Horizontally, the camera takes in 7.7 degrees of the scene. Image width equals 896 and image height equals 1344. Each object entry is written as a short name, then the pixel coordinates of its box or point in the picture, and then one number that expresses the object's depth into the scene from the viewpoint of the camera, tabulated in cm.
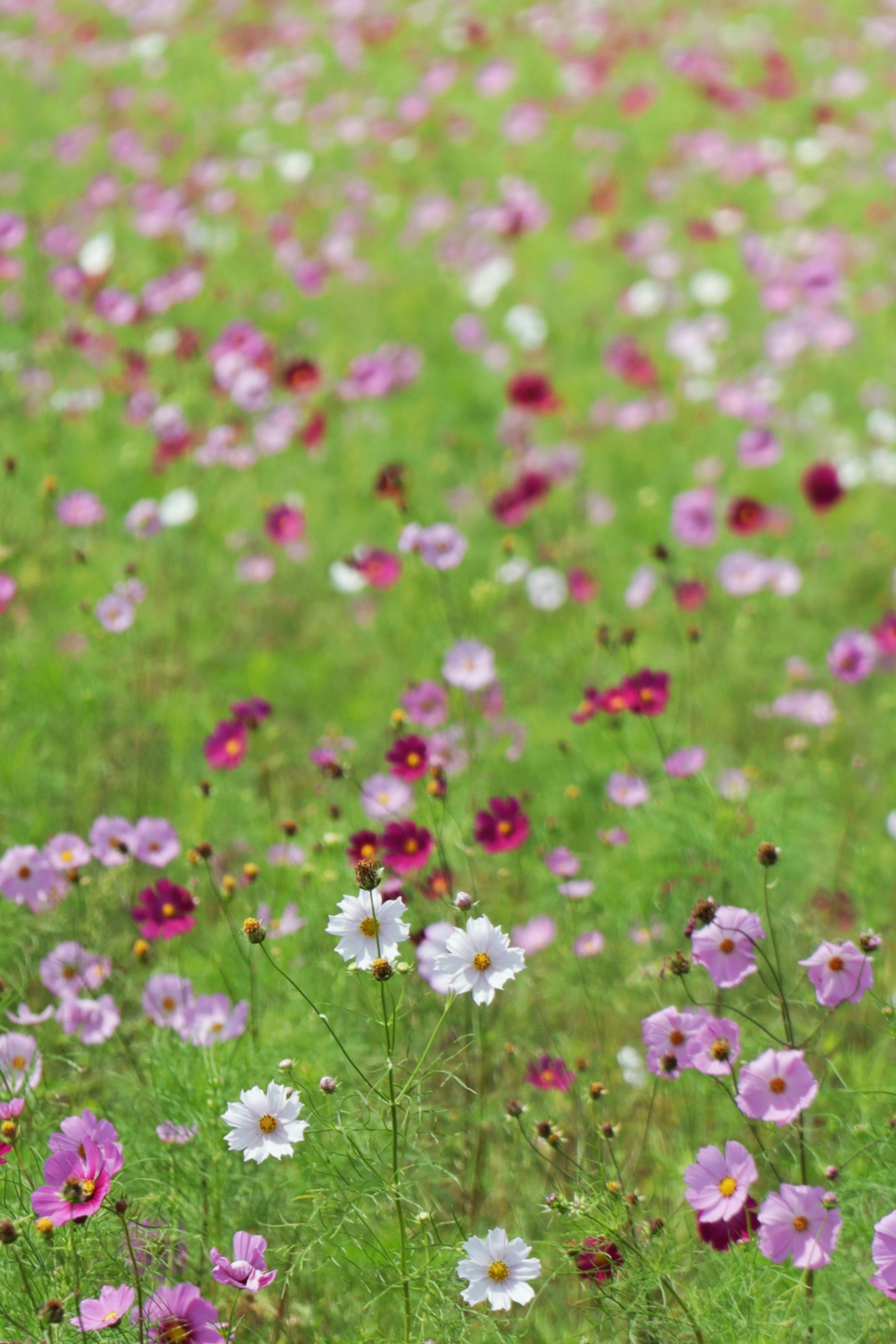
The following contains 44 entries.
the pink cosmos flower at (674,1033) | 541
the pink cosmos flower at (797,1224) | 530
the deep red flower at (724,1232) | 537
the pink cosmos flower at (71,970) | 569
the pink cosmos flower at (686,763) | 593
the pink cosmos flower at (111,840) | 577
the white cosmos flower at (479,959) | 532
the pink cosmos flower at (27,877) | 571
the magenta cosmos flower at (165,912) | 566
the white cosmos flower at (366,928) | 532
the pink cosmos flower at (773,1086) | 532
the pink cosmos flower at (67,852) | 579
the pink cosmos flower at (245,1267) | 528
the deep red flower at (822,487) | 737
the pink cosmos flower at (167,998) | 567
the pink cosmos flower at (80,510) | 722
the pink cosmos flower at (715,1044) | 536
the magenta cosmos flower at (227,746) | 604
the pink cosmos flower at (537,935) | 586
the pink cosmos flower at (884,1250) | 524
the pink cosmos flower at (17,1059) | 550
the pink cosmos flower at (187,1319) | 529
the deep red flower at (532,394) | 820
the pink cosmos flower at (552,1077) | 559
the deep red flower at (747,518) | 801
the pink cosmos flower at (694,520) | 813
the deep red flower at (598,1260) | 533
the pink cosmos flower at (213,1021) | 561
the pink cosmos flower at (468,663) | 611
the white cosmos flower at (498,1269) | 529
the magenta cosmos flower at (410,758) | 576
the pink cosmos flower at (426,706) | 616
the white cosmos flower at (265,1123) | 528
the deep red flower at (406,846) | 564
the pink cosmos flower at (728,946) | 541
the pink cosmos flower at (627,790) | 600
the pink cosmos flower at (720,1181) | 533
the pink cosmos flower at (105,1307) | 526
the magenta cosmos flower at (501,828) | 575
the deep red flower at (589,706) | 588
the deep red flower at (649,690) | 585
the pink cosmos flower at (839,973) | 535
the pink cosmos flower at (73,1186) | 528
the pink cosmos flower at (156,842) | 584
